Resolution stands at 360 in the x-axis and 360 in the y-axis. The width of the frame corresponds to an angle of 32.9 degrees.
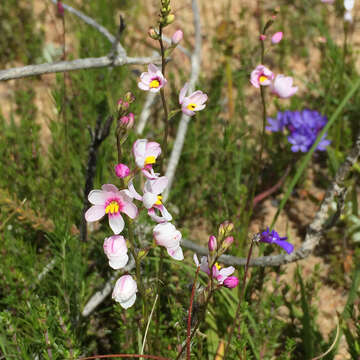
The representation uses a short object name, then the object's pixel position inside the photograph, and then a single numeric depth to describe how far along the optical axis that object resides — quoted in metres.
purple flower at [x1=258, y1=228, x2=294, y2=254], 0.41
